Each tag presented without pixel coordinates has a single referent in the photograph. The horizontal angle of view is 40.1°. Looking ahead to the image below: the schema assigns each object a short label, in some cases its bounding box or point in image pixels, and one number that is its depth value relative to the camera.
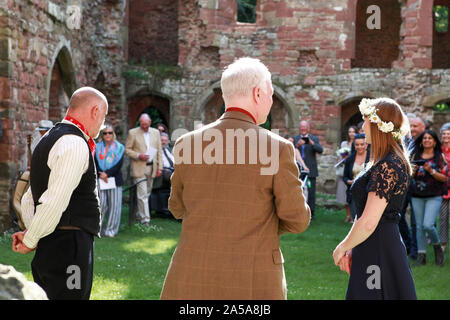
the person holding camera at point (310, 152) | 12.06
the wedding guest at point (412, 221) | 7.80
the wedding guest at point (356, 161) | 9.95
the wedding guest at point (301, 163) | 11.28
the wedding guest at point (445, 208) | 7.96
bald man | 3.39
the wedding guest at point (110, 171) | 9.59
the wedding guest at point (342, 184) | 11.68
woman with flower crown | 3.60
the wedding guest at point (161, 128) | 13.46
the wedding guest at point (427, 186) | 7.39
